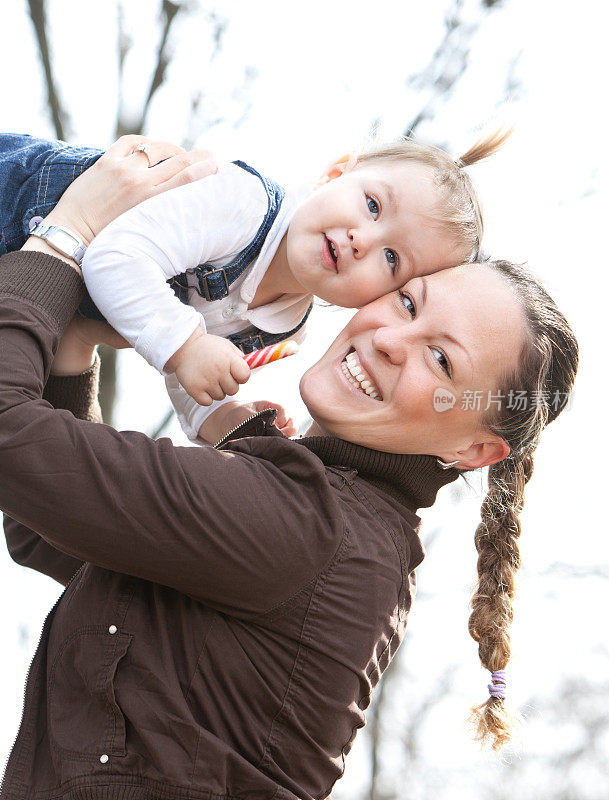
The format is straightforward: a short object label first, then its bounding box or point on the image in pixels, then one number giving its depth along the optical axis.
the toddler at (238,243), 1.63
